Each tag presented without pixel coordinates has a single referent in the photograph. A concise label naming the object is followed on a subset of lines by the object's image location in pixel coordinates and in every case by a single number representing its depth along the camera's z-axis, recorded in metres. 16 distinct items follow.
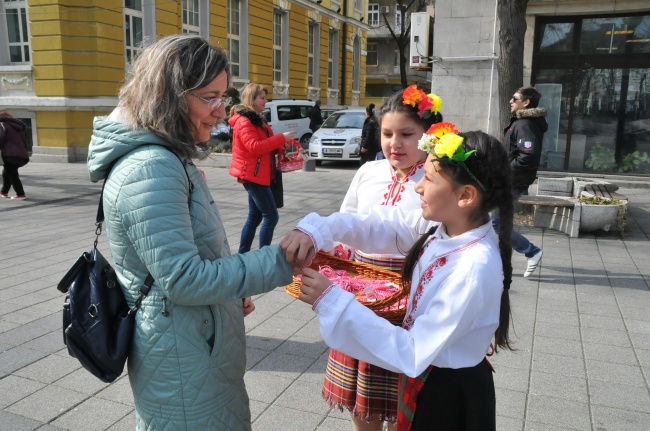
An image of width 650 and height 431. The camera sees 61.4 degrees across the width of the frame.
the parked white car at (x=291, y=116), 17.70
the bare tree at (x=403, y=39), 27.47
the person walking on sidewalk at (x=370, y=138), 11.89
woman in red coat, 5.71
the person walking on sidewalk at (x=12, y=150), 9.73
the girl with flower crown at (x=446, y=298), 1.59
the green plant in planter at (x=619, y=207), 7.62
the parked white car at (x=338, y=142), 15.50
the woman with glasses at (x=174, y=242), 1.56
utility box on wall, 11.11
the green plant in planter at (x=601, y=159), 12.34
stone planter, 7.42
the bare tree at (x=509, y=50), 8.20
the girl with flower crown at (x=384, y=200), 2.20
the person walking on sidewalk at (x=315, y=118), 18.55
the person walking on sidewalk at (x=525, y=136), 6.14
